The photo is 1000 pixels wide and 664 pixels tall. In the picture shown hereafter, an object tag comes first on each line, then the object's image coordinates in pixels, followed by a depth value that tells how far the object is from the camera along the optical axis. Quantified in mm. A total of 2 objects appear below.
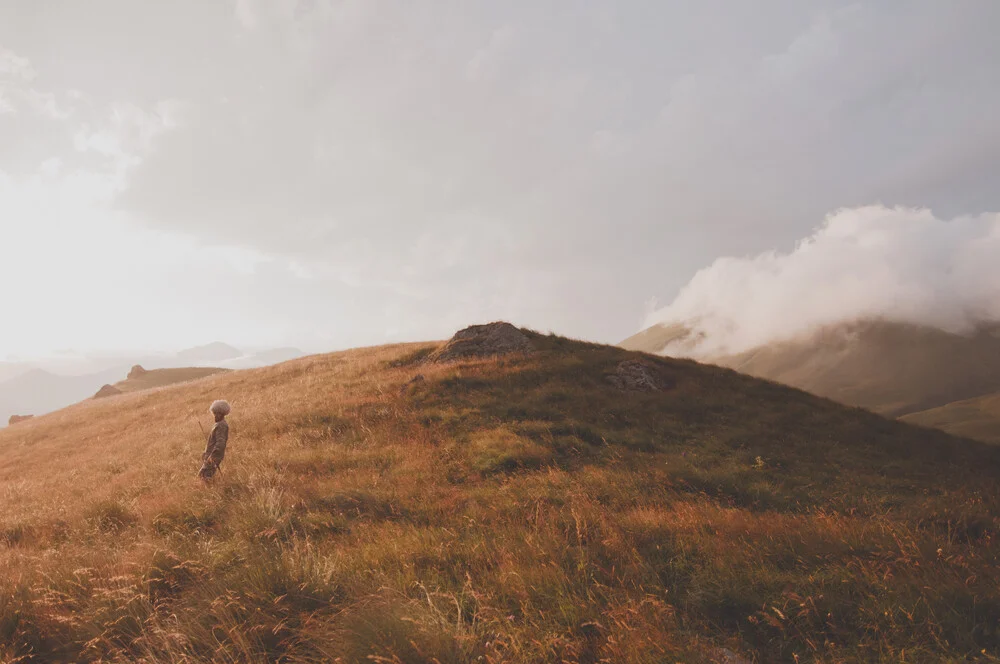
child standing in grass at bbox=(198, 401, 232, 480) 9039
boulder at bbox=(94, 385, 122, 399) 73888
